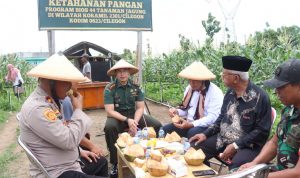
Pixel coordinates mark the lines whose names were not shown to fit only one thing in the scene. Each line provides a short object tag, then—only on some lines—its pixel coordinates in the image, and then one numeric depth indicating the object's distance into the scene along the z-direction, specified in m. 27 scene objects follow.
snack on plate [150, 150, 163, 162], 2.74
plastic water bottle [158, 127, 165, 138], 3.85
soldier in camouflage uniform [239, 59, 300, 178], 2.06
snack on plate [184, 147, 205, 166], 2.77
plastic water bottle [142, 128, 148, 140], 3.79
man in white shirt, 3.96
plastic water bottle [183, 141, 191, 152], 3.20
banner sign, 5.79
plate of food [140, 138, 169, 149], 3.38
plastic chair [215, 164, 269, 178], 1.24
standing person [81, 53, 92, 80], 10.01
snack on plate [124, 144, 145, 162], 2.99
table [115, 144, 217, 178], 2.63
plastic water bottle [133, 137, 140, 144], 3.50
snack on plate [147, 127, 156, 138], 3.81
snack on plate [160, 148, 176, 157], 3.11
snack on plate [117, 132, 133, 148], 3.50
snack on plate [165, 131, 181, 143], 3.54
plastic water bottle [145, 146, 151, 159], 3.01
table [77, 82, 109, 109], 9.35
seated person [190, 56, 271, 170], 3.01
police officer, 2.26
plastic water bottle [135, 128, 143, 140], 3.80
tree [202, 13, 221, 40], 35.88
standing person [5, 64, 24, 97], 12.80
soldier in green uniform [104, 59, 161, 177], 4.53
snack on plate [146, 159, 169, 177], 2.57
